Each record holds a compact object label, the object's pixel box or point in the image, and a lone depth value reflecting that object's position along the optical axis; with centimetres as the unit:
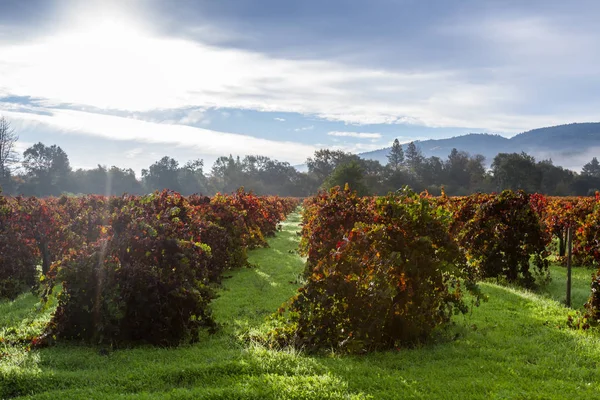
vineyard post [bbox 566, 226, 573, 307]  931
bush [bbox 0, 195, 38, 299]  1161
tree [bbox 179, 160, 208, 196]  11138
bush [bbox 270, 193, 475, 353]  648
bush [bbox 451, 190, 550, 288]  1137
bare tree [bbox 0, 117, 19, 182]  5700
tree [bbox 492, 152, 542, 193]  7294
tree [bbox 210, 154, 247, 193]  11269
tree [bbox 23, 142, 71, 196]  8062
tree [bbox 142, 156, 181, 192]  10819
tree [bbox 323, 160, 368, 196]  5253
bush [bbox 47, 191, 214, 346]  689
